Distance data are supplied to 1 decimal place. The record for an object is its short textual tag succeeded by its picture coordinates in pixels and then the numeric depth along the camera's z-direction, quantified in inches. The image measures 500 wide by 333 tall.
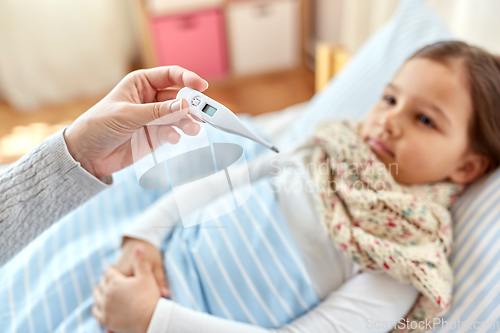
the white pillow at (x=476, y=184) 27.2
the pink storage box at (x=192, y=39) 83.2
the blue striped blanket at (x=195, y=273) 28.7
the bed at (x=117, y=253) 27.5
